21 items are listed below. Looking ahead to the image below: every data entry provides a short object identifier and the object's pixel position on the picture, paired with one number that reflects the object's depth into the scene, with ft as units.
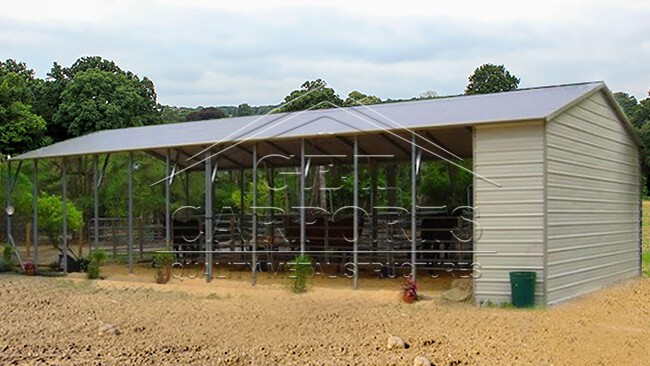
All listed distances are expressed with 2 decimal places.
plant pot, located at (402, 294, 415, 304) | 31.32
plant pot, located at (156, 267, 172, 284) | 40.29
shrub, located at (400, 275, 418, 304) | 31.37
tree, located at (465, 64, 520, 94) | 119.14
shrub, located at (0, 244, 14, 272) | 47.75
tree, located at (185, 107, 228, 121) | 125.49
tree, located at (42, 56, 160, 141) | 81.56
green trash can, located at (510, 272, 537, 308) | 28.96
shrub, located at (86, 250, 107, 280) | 43.04
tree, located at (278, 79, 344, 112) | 90.68
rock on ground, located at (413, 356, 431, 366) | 19.40
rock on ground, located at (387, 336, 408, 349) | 21.91
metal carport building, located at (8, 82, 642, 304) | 29.99
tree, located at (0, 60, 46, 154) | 68.85
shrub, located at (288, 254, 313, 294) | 34.71
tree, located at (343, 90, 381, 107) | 99.27
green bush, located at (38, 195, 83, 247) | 52.70
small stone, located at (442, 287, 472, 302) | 31.24
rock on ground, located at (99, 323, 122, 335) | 25.03
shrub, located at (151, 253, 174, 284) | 40.27
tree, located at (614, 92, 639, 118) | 144.99
